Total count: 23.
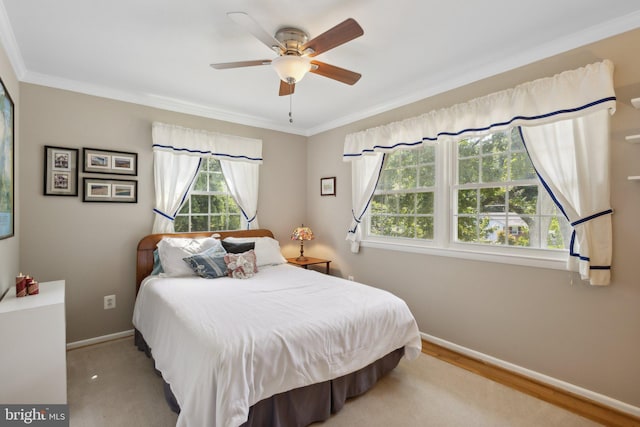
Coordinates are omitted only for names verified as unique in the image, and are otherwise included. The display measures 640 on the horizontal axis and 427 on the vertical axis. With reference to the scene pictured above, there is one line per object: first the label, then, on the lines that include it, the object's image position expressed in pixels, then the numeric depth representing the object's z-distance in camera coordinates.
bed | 1.55
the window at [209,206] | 3.70
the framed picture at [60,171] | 2.85
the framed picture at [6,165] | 2.10
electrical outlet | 3.15
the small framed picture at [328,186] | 4.24
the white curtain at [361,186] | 3.63
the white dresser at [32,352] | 1.78
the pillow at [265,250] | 3.55
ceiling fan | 1.74
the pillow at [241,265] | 3.05
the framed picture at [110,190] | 3.04
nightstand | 4.03
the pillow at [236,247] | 3.37
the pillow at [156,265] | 3.14
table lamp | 4.23
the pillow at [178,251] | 3.02
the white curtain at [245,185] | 3.95
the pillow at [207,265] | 2.99
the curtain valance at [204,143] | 3.39
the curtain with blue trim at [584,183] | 2.08
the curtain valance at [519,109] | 2.08
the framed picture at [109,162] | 3.04
